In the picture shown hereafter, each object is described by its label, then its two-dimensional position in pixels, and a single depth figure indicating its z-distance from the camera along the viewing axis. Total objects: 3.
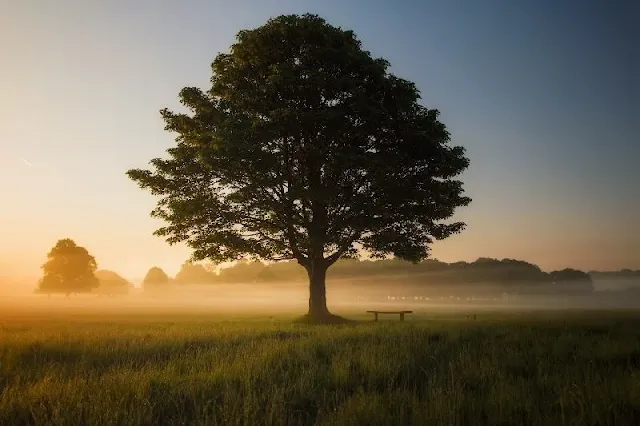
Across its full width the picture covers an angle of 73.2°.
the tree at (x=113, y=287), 171.89
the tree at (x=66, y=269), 95.31
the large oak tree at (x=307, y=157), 28.03
